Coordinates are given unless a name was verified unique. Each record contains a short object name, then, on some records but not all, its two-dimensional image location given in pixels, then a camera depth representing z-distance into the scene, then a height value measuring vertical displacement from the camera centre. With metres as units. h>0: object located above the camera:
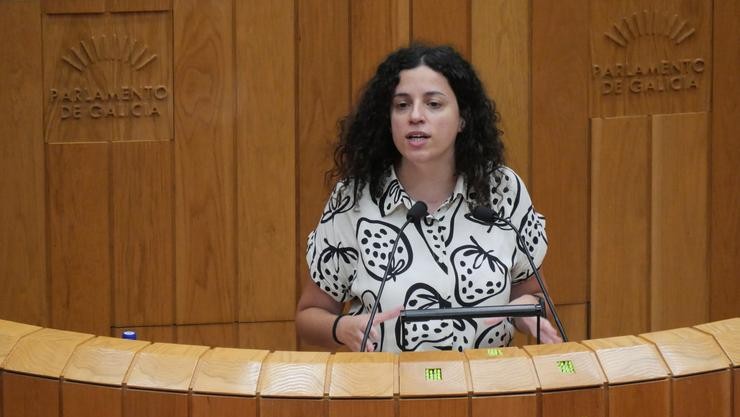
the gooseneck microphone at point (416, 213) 6.73 -0.26
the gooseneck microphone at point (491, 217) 6.69 -0.27
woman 6.94 -0.28
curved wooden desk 6.20 -0.44
